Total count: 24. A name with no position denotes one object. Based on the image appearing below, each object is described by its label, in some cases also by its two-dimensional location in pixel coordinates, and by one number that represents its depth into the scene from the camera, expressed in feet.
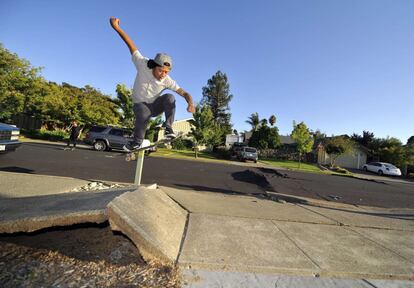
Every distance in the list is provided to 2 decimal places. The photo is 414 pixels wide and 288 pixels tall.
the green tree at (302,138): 95.96
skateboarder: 12.91
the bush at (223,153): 103.75
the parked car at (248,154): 86.43
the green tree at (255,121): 193.53
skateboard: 14.20
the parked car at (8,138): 24.67
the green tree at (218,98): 196.50
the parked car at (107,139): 61.21
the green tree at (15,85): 72.68
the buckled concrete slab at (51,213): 8.01
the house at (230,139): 149.89
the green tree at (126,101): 73.31
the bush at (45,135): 83.56
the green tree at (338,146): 103.81
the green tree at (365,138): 152.25
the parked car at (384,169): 96.55
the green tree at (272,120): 225.56
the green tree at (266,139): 133.08
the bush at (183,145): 128.67
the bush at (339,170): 87.10
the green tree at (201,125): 88.58
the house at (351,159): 131.85
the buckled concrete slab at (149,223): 8.13
